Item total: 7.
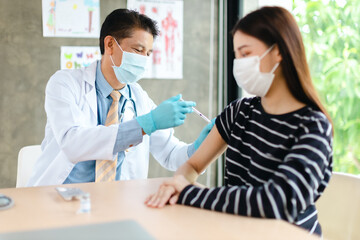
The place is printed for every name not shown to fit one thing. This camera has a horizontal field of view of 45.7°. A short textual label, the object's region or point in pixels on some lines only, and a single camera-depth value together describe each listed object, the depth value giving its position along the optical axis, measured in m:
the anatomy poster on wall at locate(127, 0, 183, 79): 3.14
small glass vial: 1.11
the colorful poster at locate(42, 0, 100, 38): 2.84
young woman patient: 1.08
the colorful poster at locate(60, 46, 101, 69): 2.88
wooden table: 0.95
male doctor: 1.74
